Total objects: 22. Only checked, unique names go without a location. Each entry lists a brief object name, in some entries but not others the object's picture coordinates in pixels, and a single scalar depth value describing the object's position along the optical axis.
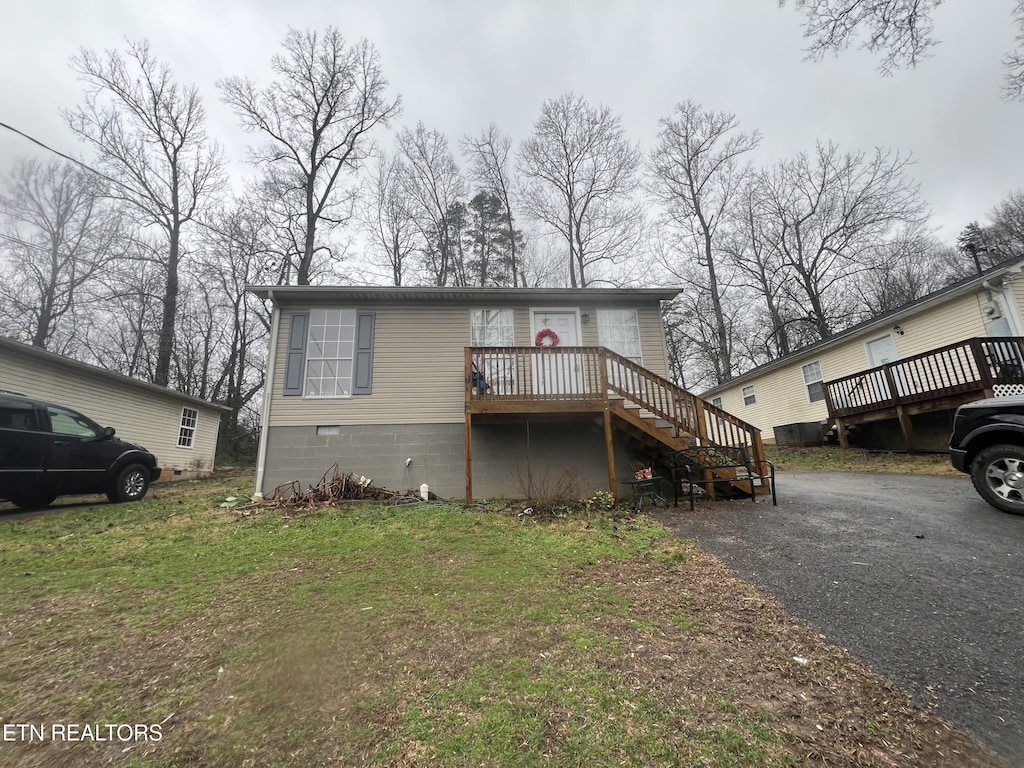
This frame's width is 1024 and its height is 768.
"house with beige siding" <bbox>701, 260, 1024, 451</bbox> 8.32
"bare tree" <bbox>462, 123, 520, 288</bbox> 19.47
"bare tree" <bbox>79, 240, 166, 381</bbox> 16.39
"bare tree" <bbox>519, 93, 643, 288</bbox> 18.28
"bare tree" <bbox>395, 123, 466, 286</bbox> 18.95
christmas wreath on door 8.66
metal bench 6.47
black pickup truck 4.45
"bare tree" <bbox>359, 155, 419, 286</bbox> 19.16
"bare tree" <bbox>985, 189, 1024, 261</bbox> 20.92
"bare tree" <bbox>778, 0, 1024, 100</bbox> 5.67
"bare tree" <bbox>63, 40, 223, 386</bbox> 15.18
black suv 6.09
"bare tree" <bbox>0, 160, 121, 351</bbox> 15.55
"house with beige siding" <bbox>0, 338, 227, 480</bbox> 8.97
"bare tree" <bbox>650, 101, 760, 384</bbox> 19.94
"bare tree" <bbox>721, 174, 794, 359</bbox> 20.97
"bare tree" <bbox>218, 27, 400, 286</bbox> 16.53
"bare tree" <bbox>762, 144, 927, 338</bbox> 17.89
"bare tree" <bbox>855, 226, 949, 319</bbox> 20.03
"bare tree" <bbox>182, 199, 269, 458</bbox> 19.66
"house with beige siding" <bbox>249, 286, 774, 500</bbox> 7.34
